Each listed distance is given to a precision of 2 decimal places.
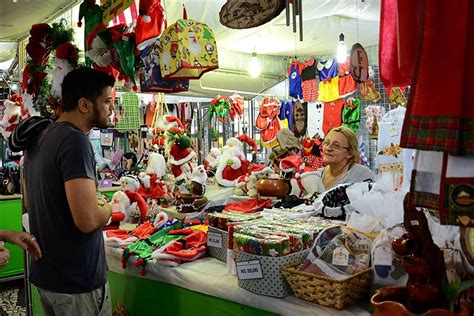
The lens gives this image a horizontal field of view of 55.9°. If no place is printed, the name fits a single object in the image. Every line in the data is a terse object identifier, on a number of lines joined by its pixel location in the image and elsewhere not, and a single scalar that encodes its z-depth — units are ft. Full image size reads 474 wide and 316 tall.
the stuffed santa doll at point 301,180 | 12.32
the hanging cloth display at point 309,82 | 24.12
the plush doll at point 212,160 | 21.79
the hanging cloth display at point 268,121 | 25.39
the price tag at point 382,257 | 4.84
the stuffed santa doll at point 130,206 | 10.75
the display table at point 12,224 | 16.76
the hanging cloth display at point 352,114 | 22.88
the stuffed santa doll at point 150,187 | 13.14
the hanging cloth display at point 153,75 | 8.82
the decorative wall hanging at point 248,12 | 6.27
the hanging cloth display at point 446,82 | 3.10
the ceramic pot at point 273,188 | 11.80
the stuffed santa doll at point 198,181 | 12.25
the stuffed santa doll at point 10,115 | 16.66
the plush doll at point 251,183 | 13.38
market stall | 3.28
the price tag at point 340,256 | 5.22
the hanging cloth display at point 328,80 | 23.09
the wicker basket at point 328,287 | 4.85
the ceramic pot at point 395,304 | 3.59
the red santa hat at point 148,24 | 7.45
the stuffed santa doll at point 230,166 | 18.66
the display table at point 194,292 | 5.28
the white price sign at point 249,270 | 5.45
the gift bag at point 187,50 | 8.30
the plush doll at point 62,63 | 9.76
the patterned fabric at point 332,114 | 23.53
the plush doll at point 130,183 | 13.38
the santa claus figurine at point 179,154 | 16.84
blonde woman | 11.81
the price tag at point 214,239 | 7.14
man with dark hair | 5.88
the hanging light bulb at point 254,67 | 21.98
